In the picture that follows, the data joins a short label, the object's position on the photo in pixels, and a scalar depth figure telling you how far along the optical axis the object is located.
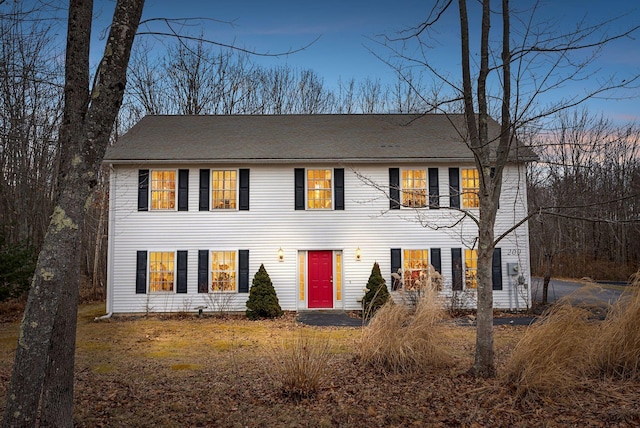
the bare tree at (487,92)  5.63
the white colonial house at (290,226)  14.12
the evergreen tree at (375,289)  13.05
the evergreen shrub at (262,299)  13.12
